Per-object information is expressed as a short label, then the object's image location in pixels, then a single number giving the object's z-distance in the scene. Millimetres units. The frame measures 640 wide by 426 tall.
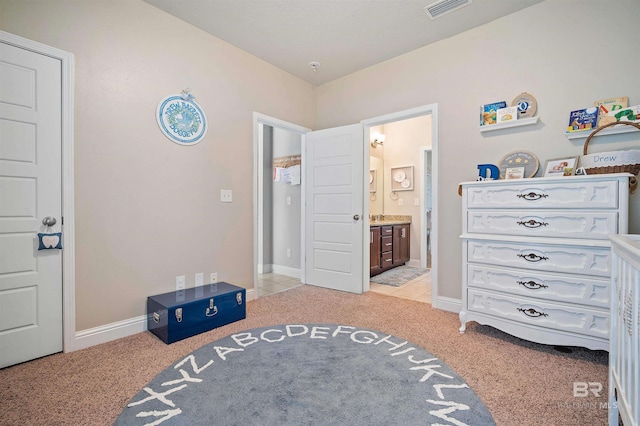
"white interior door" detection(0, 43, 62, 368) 1898
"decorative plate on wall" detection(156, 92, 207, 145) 2607
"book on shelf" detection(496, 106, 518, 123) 2590
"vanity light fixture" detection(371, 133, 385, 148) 5527
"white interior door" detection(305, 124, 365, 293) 3596
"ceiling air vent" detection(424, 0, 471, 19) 2463
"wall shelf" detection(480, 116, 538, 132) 2512
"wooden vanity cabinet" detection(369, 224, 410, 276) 4469
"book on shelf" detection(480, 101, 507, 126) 2695
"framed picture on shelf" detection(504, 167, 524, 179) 2525
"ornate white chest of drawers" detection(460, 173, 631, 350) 1878
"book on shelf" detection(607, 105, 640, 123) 2099
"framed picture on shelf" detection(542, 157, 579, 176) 2248
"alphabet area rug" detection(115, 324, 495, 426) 1445
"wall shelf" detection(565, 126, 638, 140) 2139
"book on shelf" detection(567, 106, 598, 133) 2250
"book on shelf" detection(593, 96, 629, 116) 2174
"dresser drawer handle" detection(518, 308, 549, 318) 2062
